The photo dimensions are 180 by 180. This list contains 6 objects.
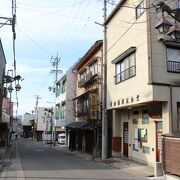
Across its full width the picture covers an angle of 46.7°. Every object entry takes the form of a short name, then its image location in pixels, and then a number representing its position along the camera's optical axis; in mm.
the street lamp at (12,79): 18327
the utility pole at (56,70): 38266
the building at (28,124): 78876
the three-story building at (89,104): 19741
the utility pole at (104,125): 16632
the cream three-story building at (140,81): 12710
